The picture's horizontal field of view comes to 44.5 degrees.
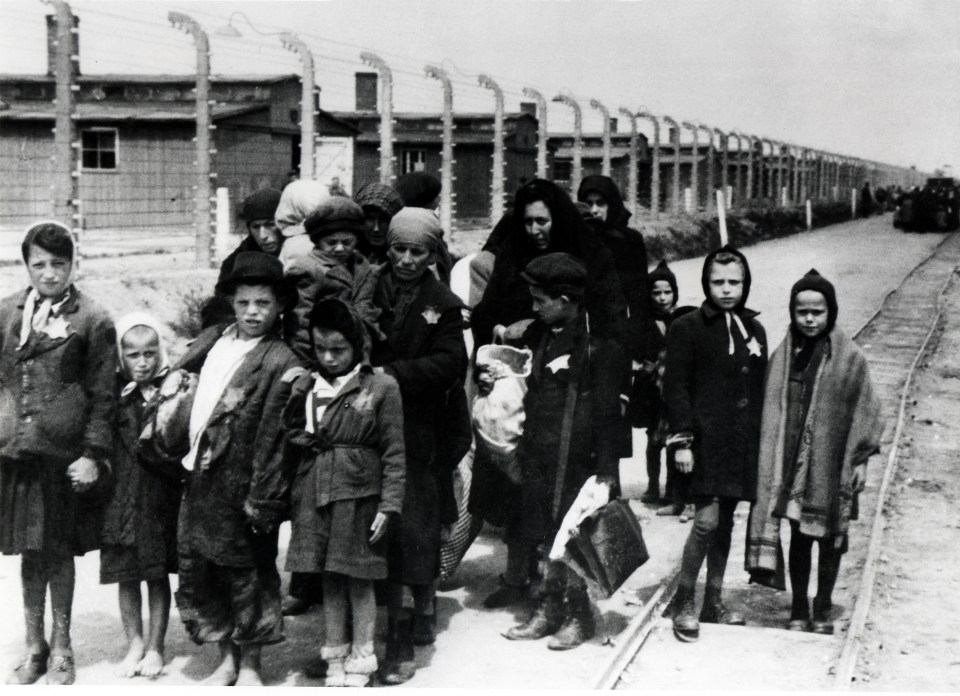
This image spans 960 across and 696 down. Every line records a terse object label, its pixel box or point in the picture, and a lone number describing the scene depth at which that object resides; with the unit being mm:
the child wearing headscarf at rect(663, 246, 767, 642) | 5023
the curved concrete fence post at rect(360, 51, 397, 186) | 11516
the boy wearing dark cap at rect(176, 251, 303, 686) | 4230
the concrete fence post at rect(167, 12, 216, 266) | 9625
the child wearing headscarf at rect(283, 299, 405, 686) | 4230
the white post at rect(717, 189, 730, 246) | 10699
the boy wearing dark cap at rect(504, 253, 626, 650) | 4887
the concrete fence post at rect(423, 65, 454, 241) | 13179
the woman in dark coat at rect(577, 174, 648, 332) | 6477
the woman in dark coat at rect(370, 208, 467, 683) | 4527
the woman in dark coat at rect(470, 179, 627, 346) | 5125
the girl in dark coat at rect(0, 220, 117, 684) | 4316
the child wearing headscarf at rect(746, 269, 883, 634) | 4961
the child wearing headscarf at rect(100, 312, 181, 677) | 4414
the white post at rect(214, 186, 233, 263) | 11922
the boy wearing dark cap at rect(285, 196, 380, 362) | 4539
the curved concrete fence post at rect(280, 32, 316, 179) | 10352
